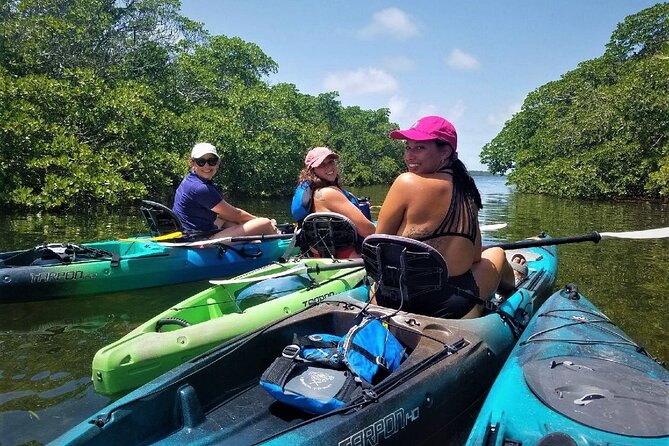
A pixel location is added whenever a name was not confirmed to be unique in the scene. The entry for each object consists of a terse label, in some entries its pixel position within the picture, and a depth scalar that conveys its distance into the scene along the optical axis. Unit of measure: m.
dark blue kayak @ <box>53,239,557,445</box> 2.43
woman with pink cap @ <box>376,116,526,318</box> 3.27
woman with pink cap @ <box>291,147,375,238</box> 5.48
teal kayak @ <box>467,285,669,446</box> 2.16
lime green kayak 3.58
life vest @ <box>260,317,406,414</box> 2.69
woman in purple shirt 6.72
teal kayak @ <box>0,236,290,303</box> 5.88
